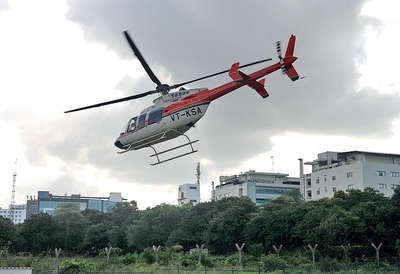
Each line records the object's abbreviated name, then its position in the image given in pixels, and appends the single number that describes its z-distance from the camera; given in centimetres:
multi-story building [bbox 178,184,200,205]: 12975
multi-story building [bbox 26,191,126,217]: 15688
